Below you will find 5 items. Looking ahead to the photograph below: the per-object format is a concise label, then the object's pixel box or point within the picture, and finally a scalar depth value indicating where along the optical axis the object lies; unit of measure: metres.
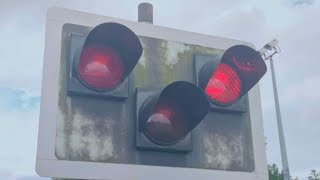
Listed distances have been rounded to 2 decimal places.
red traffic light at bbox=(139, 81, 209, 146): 2.96
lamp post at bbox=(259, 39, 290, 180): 13.80
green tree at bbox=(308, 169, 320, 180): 20.27
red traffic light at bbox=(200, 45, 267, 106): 3.15
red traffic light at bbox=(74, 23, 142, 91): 2.94
